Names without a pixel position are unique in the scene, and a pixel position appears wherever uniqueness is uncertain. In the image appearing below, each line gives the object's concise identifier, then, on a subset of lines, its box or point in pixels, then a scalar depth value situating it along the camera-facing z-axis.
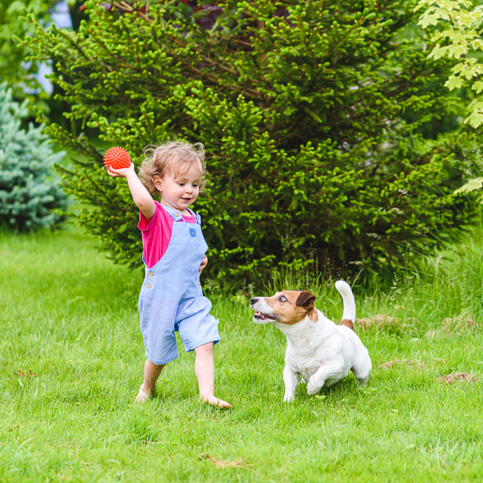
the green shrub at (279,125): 5.70
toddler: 3.88
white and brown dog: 3.98
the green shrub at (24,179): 11.33
